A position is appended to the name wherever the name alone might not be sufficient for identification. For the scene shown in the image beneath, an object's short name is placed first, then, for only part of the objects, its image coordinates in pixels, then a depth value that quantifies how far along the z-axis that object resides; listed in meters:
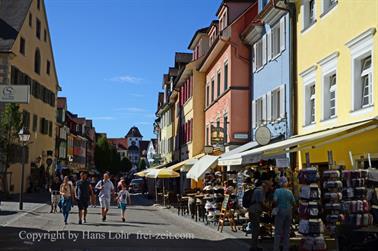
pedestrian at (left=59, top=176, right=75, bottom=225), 21.69
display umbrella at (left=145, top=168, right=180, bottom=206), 35.16
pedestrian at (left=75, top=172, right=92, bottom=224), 21.66
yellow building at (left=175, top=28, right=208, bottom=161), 41.16
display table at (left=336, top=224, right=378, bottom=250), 11.48
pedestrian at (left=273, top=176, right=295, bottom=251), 13.66
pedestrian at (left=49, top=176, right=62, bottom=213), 27.63
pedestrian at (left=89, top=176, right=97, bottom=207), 35.82
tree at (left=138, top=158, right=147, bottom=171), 127.34
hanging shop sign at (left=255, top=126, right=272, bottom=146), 21.66
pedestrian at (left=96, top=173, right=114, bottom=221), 23.02
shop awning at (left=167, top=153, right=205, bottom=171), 33.06
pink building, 29.88
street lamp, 29.06
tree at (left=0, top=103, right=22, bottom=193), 35.88
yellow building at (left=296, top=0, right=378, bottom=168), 14.82
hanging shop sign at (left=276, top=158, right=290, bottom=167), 18.16
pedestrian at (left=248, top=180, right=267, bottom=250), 14.88
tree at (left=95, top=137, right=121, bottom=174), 116.06
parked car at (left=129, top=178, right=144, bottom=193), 66.25
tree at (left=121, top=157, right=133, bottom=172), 140.50
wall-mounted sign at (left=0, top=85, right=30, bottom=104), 11.88
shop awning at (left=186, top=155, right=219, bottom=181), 24.47
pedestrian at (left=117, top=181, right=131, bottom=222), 23.63
